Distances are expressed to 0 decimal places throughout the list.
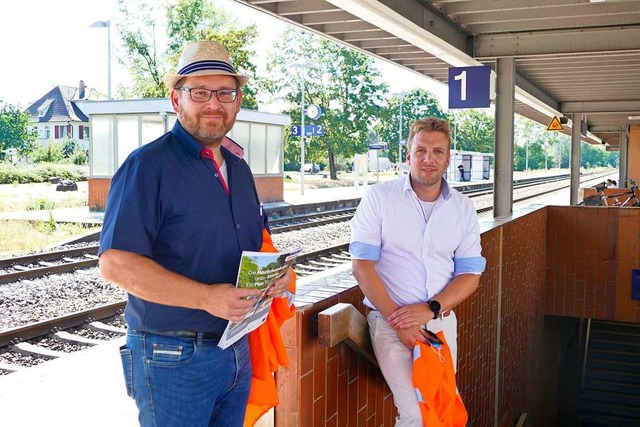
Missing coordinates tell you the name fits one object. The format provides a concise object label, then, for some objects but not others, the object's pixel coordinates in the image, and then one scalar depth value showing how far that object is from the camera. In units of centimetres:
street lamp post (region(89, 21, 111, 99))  2416
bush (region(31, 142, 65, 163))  4669
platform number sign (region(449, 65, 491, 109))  905
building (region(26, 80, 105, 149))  6806
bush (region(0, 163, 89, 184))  3581
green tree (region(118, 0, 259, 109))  3084
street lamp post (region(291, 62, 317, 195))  3072
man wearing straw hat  210
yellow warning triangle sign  1574
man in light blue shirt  323
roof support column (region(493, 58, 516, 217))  927
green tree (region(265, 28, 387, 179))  4700
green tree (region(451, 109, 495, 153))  7906
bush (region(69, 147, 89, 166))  4602
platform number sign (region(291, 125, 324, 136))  3158
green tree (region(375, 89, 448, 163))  5331
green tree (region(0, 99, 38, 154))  4699
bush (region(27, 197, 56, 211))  2388
